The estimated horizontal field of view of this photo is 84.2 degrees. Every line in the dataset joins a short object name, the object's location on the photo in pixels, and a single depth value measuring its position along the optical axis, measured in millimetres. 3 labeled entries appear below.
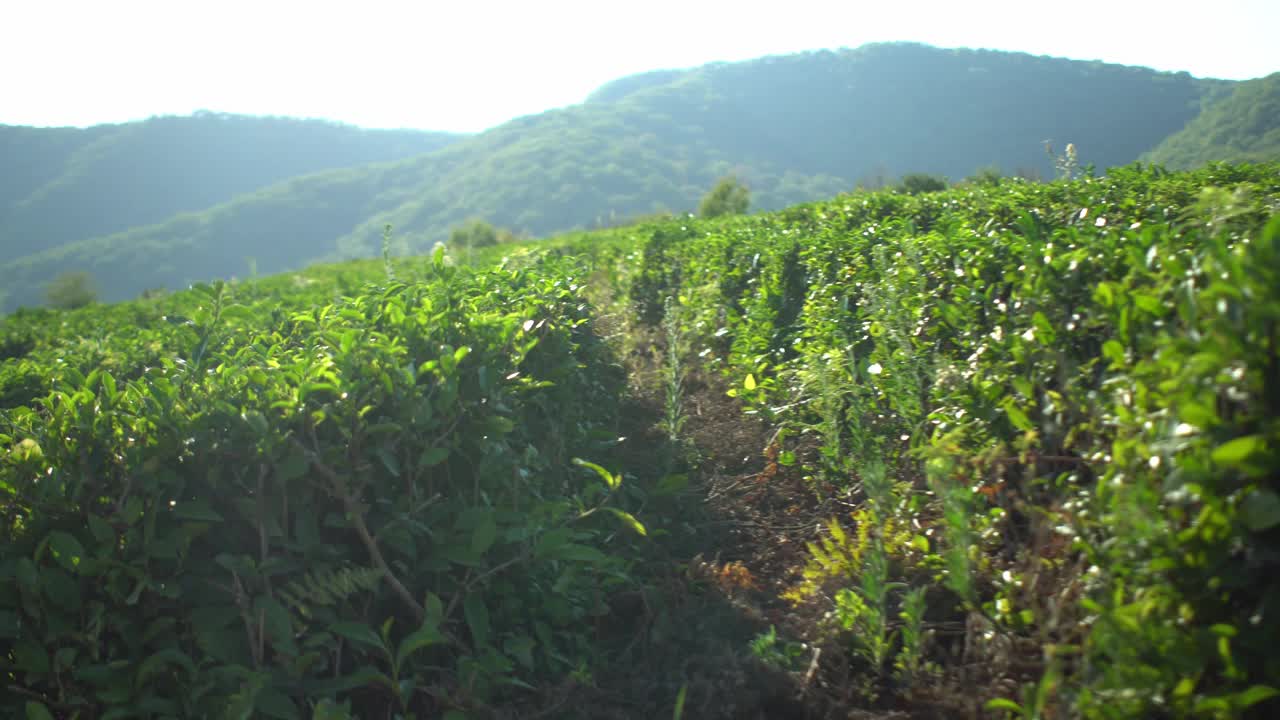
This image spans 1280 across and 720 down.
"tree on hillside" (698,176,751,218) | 26531
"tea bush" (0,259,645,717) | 2002
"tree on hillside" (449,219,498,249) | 34406
